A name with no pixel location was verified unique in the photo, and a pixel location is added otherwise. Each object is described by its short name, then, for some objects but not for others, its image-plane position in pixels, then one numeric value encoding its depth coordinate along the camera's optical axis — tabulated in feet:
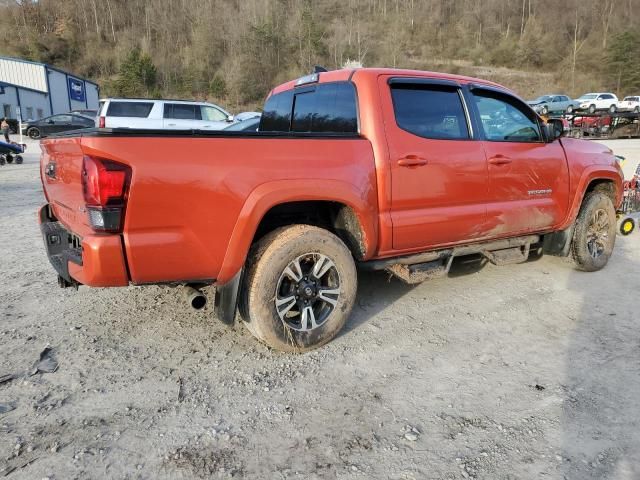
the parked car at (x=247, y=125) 39.29
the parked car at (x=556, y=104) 120.16
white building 124.57
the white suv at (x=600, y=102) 121.70
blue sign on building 161.38
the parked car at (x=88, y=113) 102.57
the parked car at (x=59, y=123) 92.22
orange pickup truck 8.87
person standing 64.95
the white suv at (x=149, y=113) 53.98
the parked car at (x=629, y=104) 119.14
